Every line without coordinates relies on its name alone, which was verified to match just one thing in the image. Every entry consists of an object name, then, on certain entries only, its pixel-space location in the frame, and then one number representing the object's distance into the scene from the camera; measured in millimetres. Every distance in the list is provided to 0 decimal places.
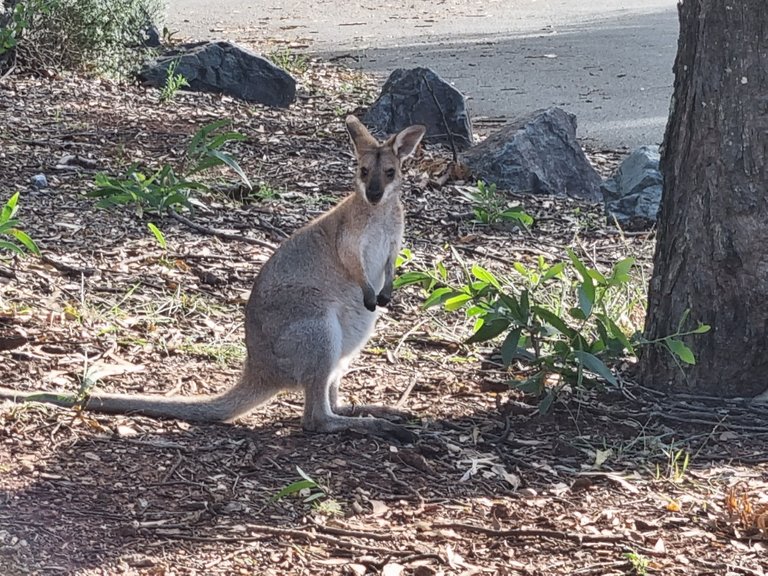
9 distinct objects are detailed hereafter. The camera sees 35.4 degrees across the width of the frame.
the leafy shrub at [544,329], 4387
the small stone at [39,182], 6848
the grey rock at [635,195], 7207
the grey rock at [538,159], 7848
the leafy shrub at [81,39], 9602
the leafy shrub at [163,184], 6388
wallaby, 4398
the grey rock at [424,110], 8781
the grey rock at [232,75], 9859
